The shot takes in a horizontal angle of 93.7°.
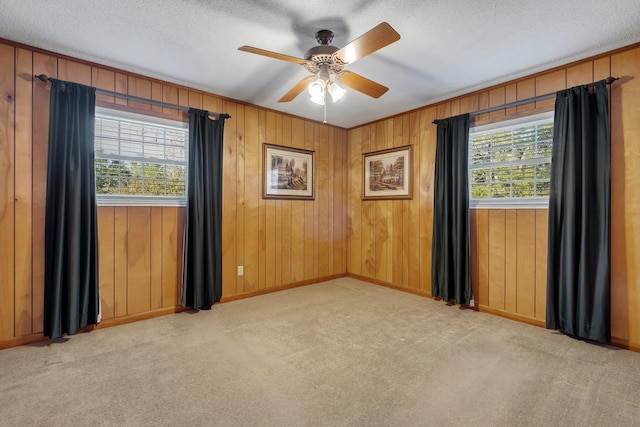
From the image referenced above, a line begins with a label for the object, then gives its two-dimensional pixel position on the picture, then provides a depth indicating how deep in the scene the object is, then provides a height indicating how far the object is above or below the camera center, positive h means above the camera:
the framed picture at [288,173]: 4.16 +0.60
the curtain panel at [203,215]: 3.31 -0.02
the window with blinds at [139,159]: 2.96 +0.57
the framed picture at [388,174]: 4.25 +0.61
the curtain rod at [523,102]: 2.56 +1.15
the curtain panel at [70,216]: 2.59 -0.02
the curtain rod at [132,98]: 2.59 +1.17
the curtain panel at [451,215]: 3.44 -0.01
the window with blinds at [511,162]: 3.03 +0.56
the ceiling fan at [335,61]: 1.84 +1.11
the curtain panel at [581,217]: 2.55 -0.02
